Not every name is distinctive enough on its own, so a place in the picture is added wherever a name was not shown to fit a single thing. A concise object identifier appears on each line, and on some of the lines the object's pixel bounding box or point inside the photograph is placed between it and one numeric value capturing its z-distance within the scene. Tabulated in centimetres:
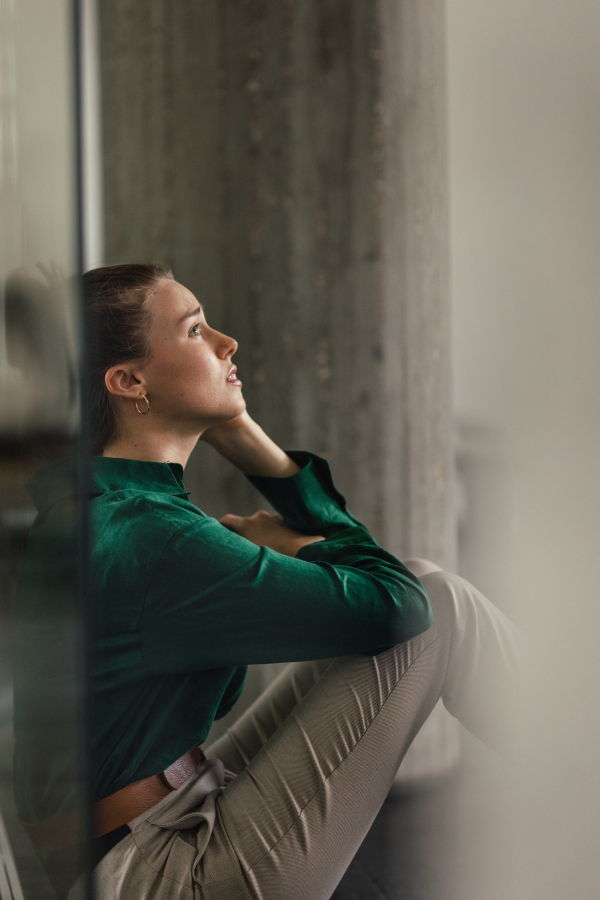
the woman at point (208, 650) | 255
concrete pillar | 341
